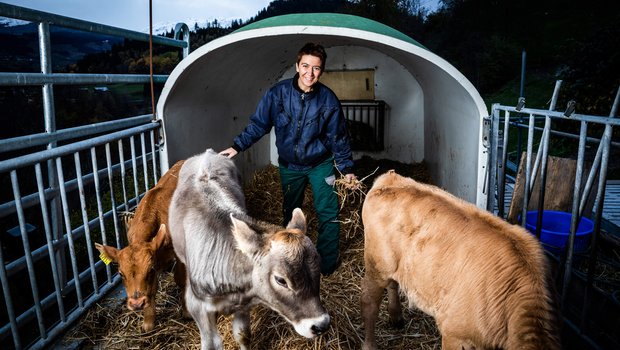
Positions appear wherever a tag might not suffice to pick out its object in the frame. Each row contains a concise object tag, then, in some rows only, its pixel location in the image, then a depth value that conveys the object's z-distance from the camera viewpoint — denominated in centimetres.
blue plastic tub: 402
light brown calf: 220
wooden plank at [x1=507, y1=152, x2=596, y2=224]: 474
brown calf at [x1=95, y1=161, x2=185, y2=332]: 311
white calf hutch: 477
